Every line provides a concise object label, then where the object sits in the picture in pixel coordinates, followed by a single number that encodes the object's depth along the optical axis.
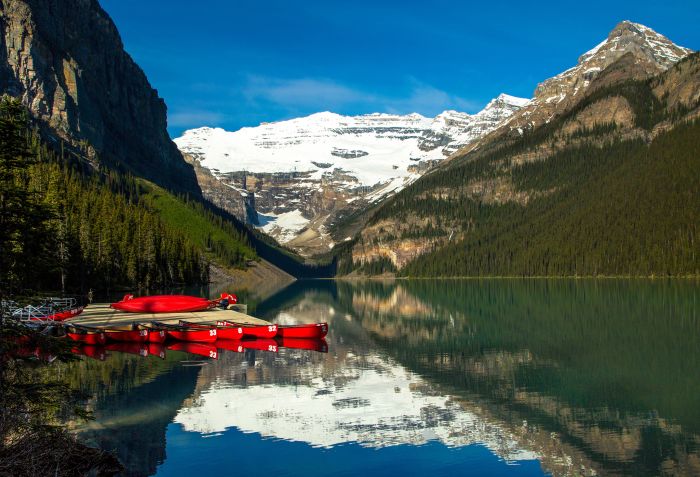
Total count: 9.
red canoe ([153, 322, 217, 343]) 63.09
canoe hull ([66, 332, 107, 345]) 58.25
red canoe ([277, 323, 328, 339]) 66.12
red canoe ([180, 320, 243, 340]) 64.38
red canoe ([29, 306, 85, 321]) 59.10
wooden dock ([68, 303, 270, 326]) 68.61
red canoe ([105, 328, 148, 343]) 60.56
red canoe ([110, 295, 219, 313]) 80.75
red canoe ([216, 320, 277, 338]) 65.19
